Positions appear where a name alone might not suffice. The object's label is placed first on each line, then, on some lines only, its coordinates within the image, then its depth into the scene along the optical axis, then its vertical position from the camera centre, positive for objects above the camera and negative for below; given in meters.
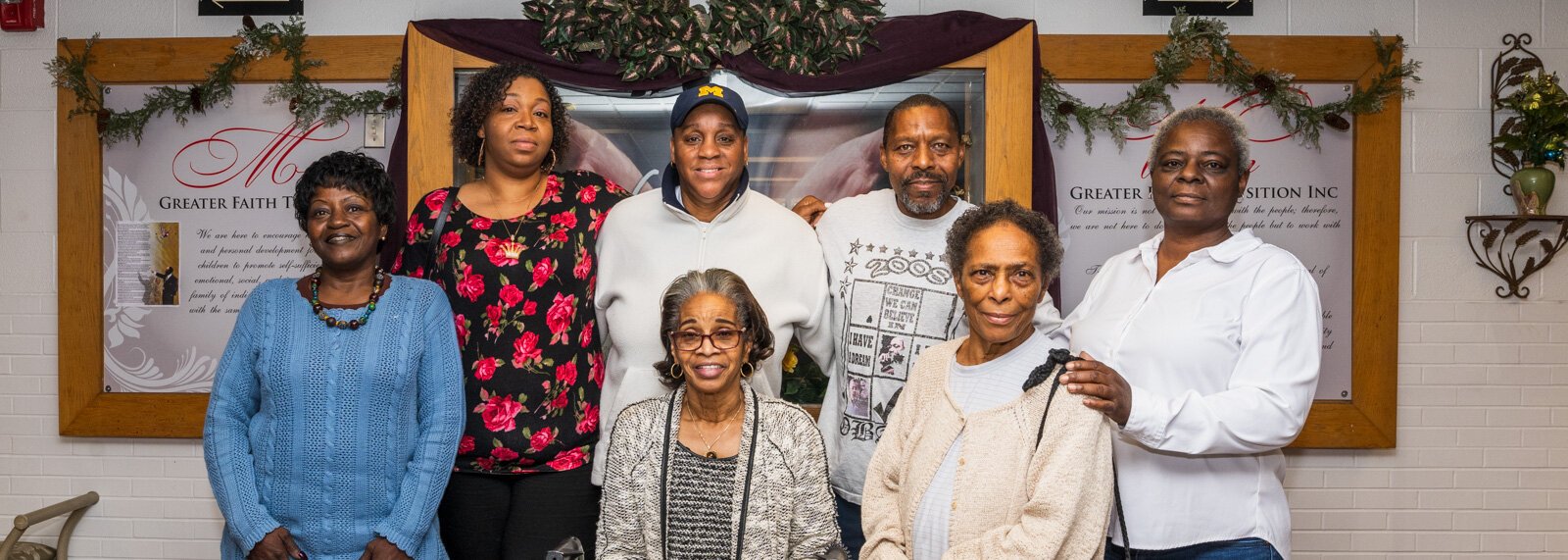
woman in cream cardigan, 1.90 -0.31
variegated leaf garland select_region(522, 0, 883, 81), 3.50 +0.86
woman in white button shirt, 1.95 -0.17
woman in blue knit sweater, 2.36 -0.31
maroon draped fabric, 3.57 +0.79
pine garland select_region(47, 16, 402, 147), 3.73 +0.68
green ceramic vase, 3.62 +0.35
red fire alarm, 3.83 +0.98
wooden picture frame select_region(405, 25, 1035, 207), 3.60 +0.60
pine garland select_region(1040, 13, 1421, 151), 3.65 +0.70
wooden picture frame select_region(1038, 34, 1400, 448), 3.70 +0.34
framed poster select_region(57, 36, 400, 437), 3.83 +0.10
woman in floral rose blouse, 2.56 -0.19
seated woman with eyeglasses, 2.23 -0.42
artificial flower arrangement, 3.63 +0.59
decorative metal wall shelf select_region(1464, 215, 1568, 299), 3.74 +0.16
